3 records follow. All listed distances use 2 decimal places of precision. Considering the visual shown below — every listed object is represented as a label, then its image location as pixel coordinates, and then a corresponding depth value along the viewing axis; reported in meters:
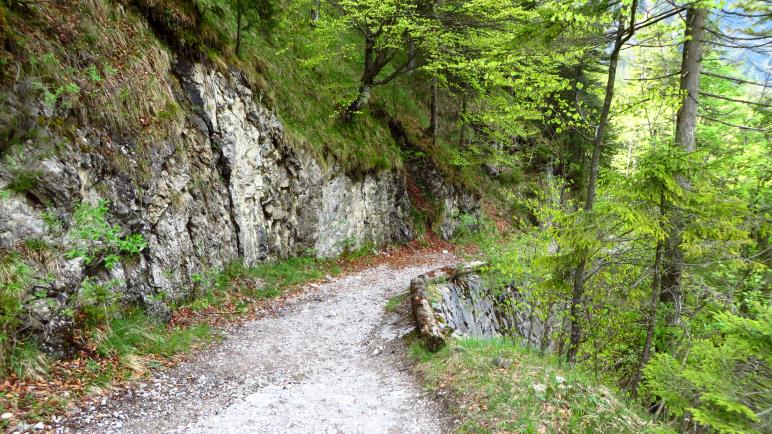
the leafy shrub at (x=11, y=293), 4.62
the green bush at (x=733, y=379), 3.25
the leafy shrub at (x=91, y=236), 5.36
